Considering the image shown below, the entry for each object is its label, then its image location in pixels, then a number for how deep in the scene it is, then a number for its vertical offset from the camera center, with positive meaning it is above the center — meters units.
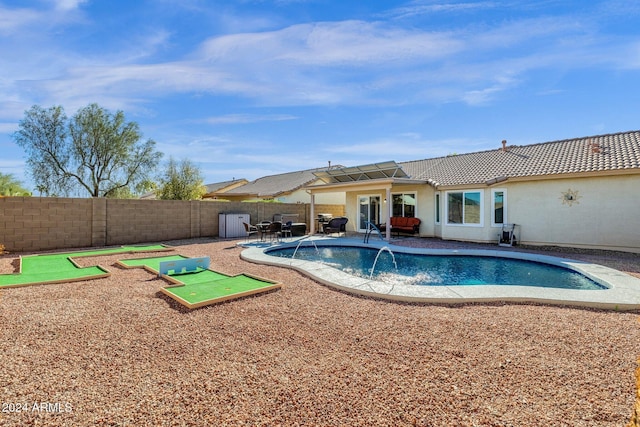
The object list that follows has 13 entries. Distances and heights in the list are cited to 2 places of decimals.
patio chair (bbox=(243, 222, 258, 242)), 14.94 -0.91
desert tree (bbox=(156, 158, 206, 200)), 25.31 +2.47
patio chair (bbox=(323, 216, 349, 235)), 17.19 -0.79
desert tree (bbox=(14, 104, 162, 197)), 21.17 +4.29
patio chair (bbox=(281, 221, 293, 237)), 16.11 -0.94
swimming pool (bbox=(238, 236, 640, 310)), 5.21 -1.46
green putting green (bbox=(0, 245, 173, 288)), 6.61 -1.44
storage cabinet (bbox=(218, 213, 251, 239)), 16.52 -0.75
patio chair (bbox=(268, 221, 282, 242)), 13.73 -0.75
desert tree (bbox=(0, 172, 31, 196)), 23.86 +2.07
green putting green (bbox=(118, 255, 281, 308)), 5.34 -1.47
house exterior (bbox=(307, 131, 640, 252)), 11.13 +0.79
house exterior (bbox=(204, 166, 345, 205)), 27.45 +1.98
